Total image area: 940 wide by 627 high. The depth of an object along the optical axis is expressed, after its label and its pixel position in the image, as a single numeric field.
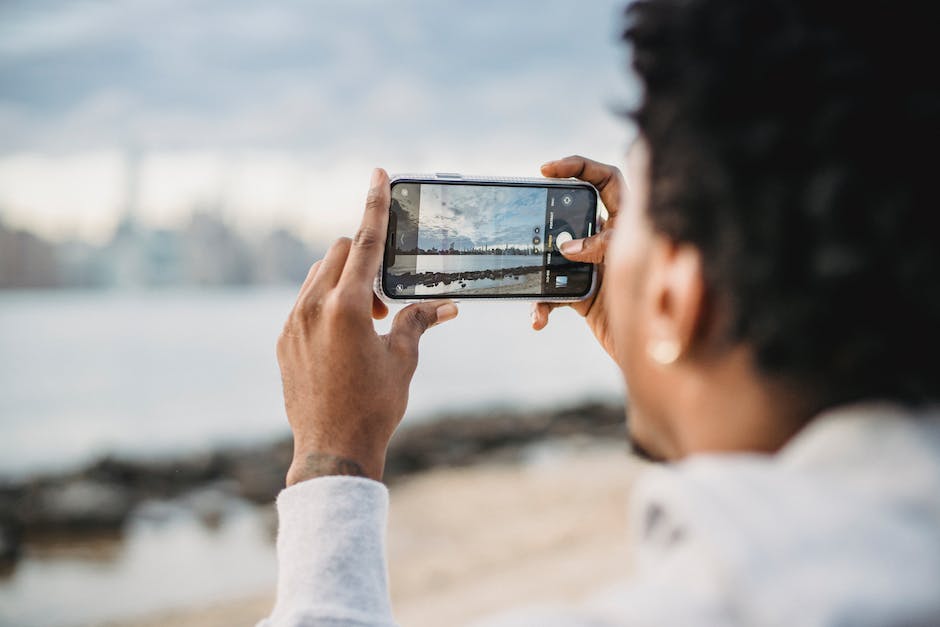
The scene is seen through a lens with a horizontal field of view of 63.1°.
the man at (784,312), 0.69
